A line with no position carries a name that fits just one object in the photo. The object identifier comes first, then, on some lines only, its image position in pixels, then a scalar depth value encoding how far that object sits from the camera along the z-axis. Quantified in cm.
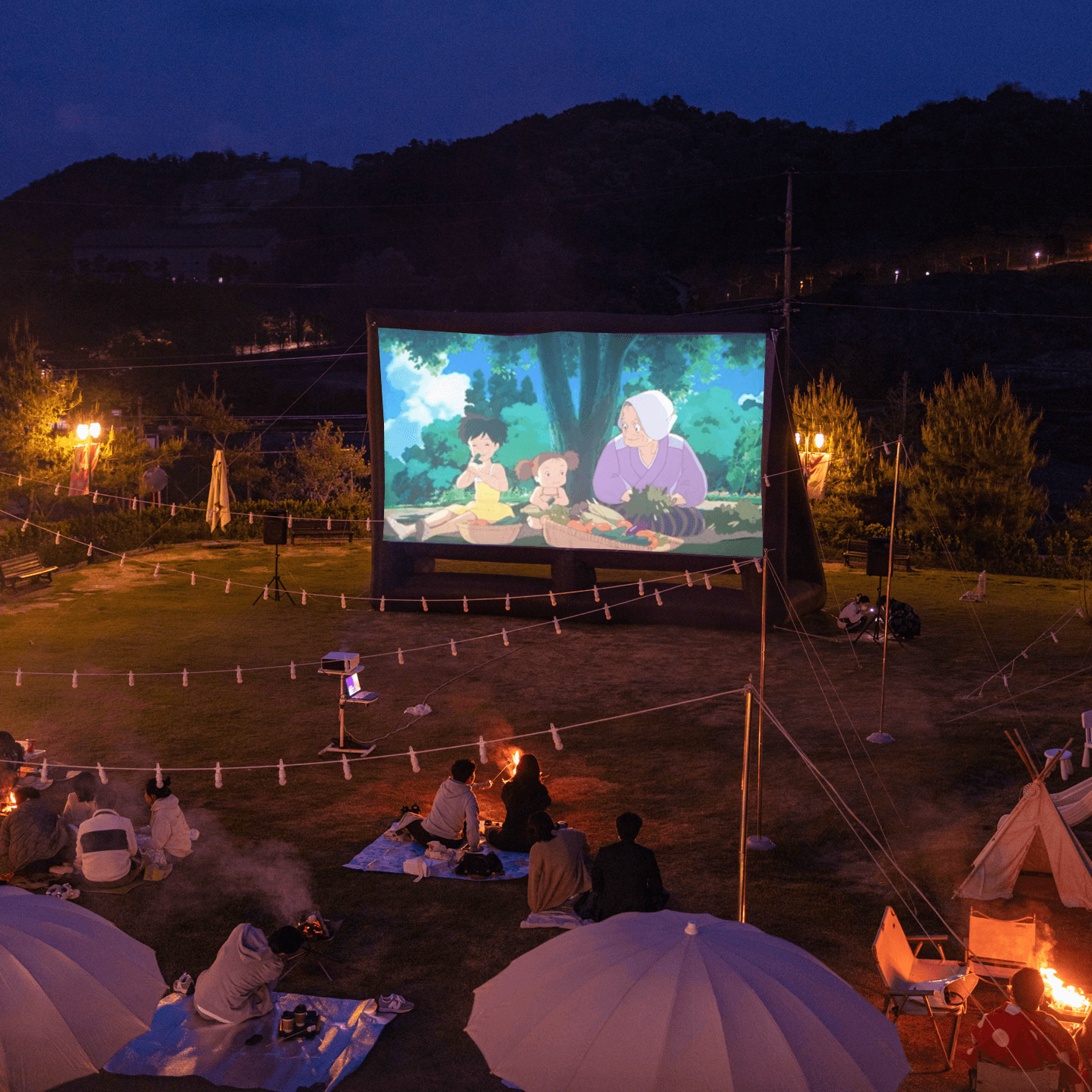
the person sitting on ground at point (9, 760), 1028
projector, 1187
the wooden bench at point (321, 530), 2875
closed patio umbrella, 2195
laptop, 1204
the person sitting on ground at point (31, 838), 884
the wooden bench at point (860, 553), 2456
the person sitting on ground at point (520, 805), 971
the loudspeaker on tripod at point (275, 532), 1981
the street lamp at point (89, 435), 2239
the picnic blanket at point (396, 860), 921
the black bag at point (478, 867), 913
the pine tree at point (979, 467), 2534
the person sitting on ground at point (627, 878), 790
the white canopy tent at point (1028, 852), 861
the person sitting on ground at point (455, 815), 957
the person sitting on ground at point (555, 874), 836
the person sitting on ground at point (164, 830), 909
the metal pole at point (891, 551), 1141
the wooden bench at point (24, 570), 2098
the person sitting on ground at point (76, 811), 959
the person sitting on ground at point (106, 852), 870
